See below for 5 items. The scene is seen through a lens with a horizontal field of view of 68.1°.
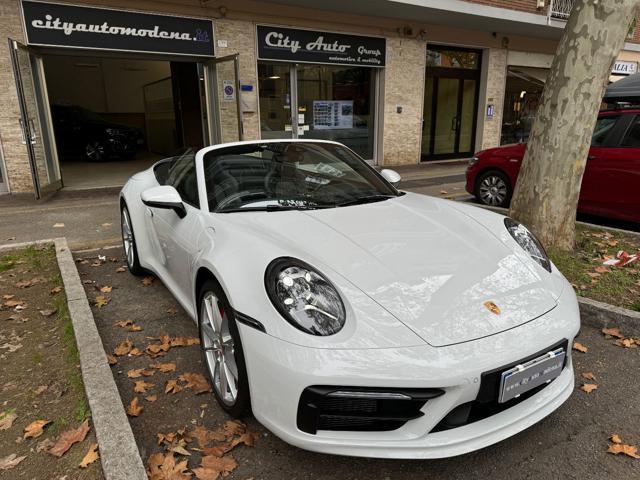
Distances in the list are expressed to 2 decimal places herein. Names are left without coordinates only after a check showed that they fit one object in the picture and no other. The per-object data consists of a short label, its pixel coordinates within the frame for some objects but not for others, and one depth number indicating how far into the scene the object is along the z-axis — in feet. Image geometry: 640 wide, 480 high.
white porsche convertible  6.02
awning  26.17
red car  18.97
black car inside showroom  45.37
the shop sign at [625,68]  56.63
